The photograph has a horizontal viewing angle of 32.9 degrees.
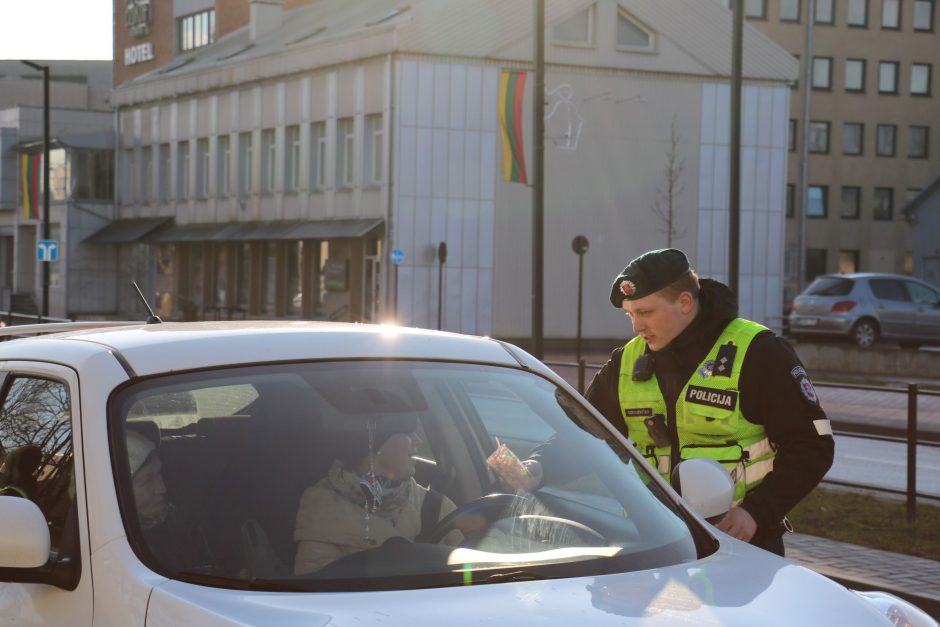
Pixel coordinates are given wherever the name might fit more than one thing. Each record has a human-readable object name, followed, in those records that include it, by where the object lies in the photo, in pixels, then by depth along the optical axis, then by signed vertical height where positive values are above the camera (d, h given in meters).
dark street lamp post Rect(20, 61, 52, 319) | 47.19 +0.64
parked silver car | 35.34 -1.82
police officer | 5.03 -0.55
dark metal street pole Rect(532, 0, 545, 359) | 23.52 +0.35
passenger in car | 3.41 -0.67
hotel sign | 72.44 +8.96
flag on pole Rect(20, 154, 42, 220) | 67.19 +1.24
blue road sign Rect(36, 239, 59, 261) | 46.69 -1.13
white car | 3.28 -0.67
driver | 3.53 -0.66
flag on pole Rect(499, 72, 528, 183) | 42.75 +2.65
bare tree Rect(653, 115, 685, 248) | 47.91 +0.99
